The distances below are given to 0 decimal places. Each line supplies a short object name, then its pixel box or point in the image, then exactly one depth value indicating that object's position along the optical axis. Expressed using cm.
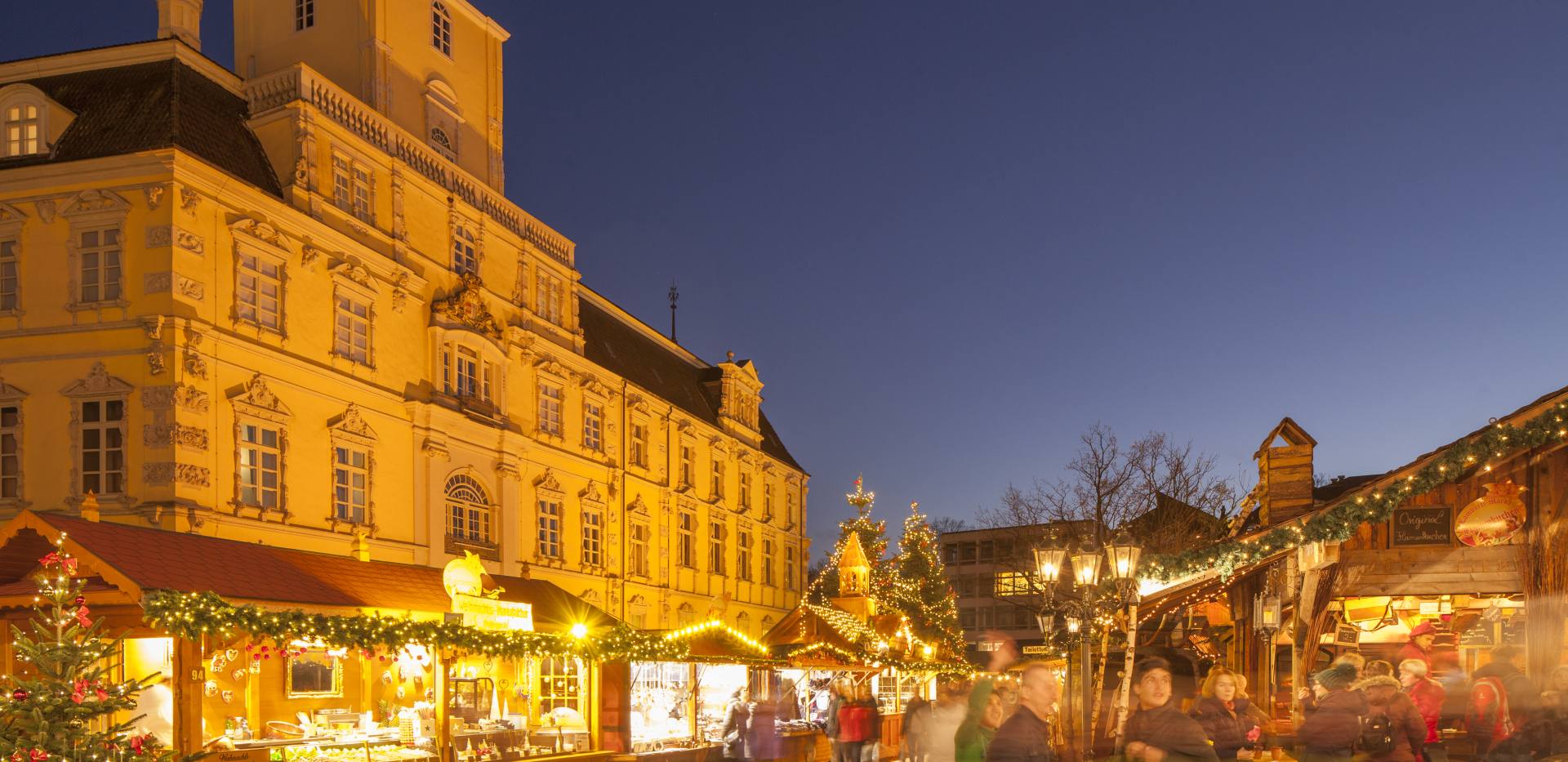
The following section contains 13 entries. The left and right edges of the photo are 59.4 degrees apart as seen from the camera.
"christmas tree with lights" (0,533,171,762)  1109
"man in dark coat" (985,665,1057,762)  906
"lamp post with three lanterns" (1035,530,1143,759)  1647
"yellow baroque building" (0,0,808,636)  2172
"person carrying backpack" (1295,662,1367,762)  956
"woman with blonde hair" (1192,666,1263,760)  1013
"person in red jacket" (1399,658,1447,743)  1321
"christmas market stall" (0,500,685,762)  1399
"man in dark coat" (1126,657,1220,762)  833
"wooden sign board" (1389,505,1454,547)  1570
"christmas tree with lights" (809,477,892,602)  6344
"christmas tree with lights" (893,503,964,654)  5941
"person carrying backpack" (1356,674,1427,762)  1023
